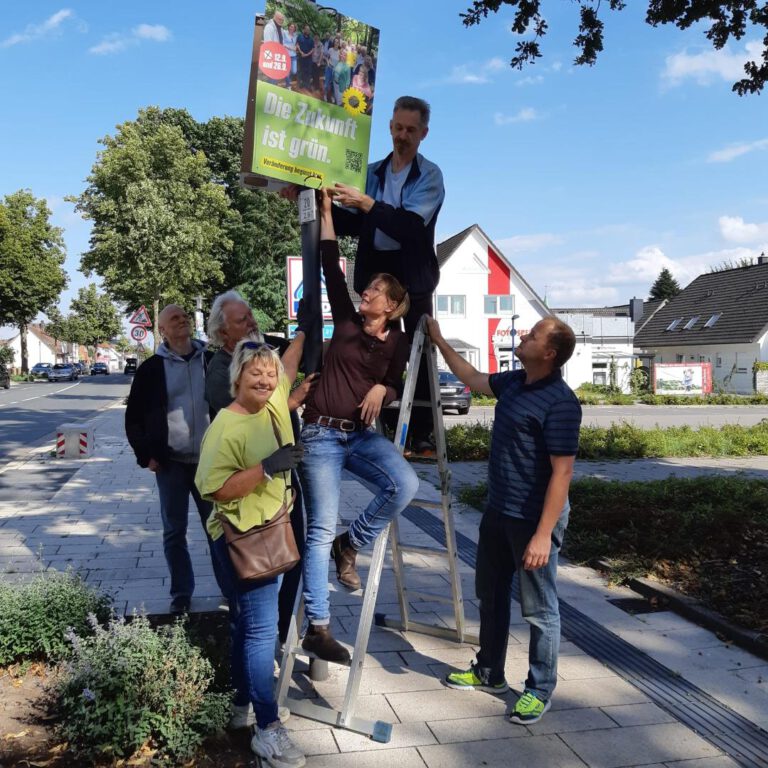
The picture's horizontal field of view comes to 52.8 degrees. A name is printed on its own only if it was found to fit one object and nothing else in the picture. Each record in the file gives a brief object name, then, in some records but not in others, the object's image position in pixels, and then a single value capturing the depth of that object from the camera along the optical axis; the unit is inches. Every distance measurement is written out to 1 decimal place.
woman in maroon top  147.1
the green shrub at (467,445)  597.6
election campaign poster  134.3
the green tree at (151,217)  1397.6
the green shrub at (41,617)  168.7
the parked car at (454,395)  1106.7
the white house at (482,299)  1790.1
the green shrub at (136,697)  130.6
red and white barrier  582.9
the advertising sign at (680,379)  1557.6
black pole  145.7
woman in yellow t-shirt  125.0
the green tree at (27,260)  2363.4
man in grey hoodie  197.6
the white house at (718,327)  1779.0
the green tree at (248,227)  1706.4
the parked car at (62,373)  2528.8
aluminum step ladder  144.3
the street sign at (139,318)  1090.6
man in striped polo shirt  141.1
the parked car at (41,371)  2581.9
